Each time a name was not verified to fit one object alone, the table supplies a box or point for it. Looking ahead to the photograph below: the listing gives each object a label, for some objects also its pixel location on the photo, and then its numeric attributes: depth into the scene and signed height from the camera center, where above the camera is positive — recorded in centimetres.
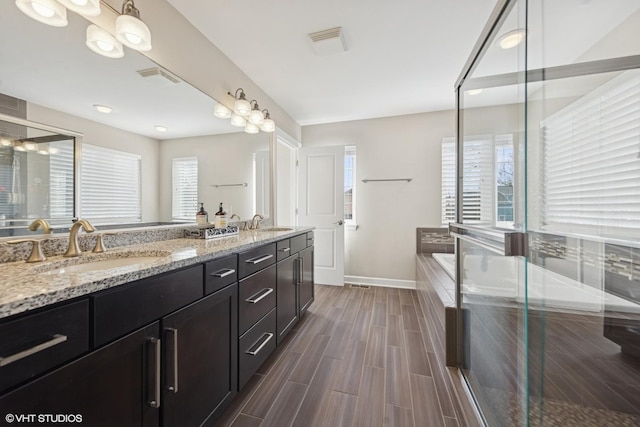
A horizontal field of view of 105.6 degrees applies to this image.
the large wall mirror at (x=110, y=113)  95 +54
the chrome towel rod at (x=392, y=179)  333 +48
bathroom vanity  56 -39
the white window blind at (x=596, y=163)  131 +31
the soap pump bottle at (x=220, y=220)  203 -7
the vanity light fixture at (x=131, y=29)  116 +89
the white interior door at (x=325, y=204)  339 +13
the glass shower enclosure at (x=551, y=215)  102 +0
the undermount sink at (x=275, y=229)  259 -18
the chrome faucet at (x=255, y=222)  256 -10
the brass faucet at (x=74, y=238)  103 -12
